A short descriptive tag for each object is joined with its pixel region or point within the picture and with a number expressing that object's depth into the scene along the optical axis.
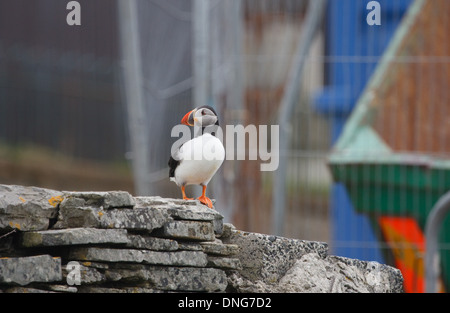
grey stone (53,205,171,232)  7.99
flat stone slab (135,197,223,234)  8.56
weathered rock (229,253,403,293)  8.65
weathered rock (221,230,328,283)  8.84
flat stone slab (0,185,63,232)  7.70
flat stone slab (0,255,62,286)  7.42
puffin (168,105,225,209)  9.67
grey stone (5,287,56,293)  7.45
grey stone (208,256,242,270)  8.52
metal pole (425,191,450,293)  12.39
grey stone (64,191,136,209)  8.09
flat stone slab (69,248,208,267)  7.86
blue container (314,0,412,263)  17.50
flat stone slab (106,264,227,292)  8.05
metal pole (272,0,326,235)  15.92
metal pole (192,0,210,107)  15.09
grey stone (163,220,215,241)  8.39
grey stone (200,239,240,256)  8.58
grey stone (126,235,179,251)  8.12
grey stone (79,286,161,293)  7.83
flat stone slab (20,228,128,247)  7.70
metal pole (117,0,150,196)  15.66
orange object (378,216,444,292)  15.59
